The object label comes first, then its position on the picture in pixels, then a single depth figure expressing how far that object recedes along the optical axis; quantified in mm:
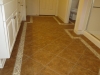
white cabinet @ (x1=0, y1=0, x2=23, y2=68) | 880
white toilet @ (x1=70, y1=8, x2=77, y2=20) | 3189
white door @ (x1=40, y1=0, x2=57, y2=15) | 3735
